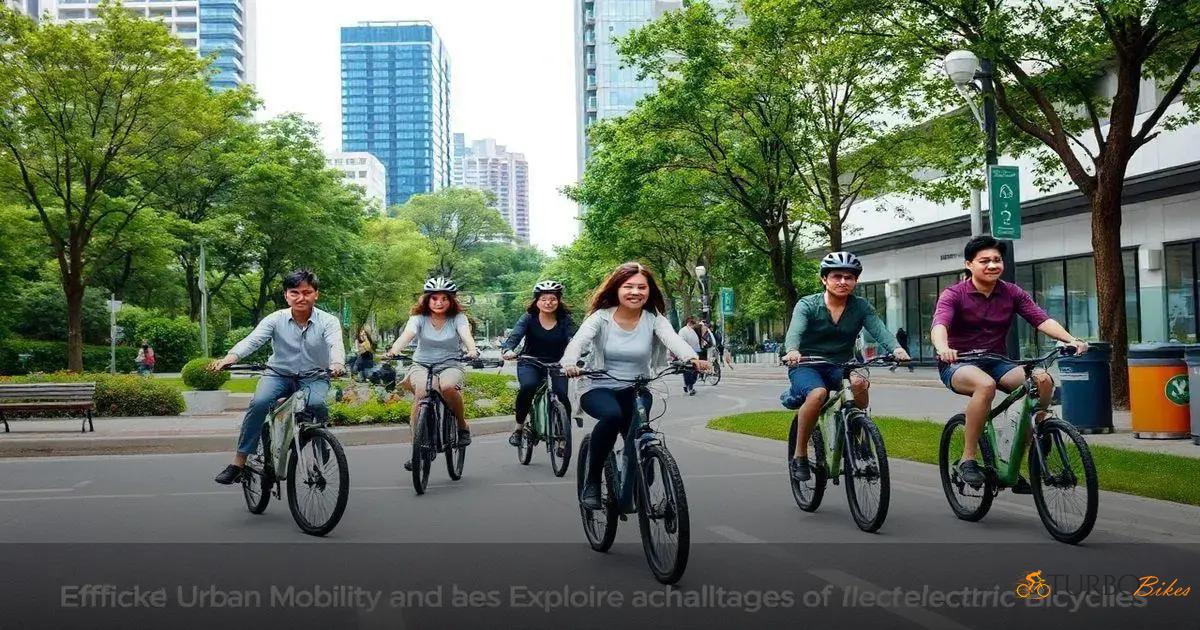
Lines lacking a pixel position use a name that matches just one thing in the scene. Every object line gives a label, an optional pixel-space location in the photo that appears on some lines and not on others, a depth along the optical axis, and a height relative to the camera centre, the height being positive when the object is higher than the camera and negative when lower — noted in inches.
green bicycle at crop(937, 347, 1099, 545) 246.2 -29.0
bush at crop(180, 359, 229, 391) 799.7 -18.3
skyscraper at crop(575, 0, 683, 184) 5044.3 +1344.9
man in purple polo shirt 272.4 +3.0
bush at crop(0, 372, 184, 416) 768.3 -30.8
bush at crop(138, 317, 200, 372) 1745.8 +21.0
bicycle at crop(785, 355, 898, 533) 269.7 -28.8
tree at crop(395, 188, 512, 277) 4185.5 +501.2
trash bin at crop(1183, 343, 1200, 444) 466.9 -18.0
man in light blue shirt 303.3 +0.0
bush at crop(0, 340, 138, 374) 1595.7 -3.1
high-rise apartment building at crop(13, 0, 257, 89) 6210.6 +1866.9
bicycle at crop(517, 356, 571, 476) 416.2 -30.1
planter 796.6 -35.7
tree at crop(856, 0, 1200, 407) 617.3 +162.2
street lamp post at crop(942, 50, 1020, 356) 569.9 +128.0
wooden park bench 634.2 -24.8
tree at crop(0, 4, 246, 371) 1080.8 +252.7
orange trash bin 493.7 -25.1
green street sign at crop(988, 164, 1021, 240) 531.2 +67.2
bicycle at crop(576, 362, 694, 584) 210.2 -30.8
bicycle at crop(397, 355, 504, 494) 368.8 -27.9
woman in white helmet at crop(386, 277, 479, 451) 383.9 +3.7
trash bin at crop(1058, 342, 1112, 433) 527.5 -25.6
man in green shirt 292.7 +1.3
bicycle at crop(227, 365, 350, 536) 280.4 -29.1
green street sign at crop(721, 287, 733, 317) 1923.0 +76.0
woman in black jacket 430.6 +4.9
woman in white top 243.3 -0.1
